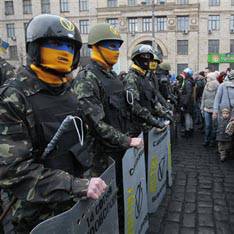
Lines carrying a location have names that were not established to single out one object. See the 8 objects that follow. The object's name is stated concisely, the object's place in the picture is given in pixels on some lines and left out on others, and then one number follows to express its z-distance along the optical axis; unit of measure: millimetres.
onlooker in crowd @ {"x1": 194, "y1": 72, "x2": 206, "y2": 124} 8859
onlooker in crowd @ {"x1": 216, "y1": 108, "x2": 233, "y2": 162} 5879
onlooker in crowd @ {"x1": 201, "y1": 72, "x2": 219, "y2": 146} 7137
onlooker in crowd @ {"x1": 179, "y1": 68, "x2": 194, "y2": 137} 8047
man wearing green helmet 2525
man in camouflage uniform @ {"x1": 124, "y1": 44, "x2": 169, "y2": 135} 3496
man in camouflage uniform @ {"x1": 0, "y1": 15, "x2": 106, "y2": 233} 1542
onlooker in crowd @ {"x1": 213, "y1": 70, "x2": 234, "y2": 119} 5863
